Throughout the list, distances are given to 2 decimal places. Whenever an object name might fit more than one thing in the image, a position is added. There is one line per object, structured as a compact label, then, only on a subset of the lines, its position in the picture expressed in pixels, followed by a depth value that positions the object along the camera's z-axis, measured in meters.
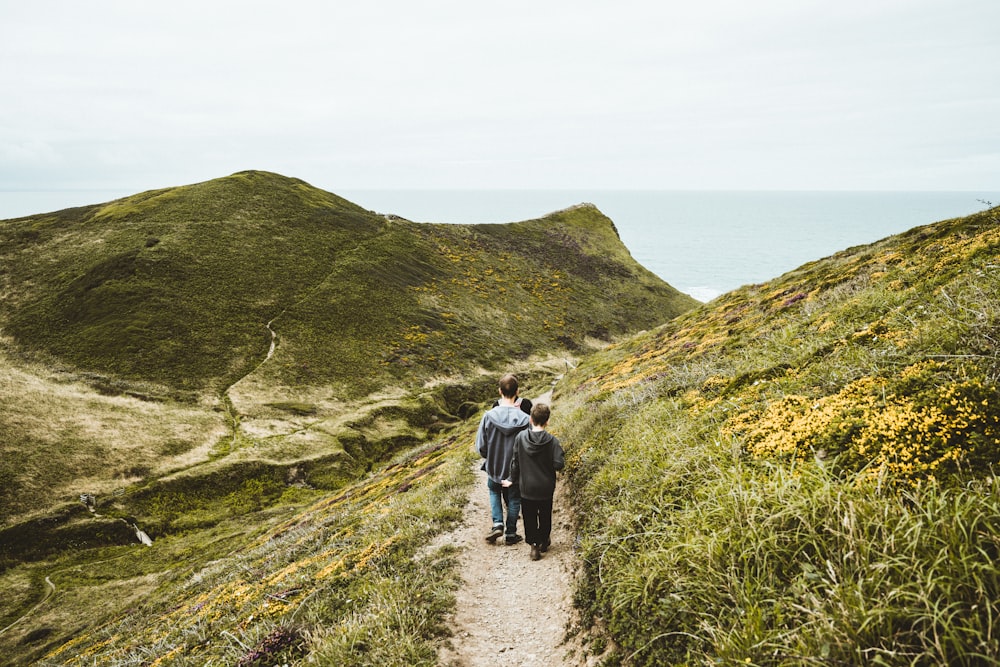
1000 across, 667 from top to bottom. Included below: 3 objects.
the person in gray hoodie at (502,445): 10.51
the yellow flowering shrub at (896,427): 5.48
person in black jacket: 9.59
